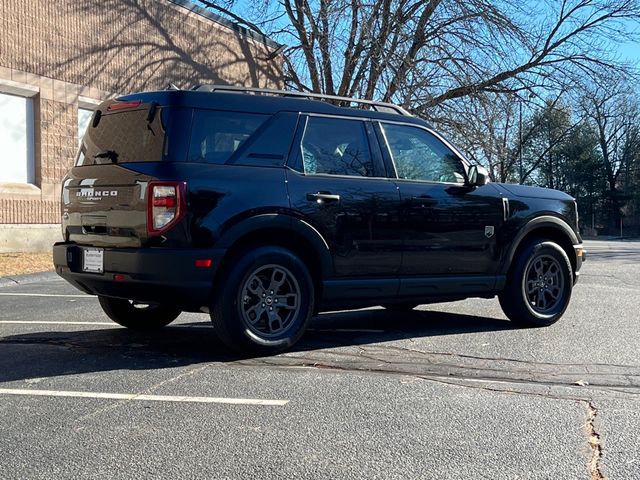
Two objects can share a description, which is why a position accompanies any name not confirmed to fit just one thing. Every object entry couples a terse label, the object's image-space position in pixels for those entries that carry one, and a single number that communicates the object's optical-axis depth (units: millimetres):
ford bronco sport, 5062
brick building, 15359
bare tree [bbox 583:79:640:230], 59031
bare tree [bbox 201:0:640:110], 20188
